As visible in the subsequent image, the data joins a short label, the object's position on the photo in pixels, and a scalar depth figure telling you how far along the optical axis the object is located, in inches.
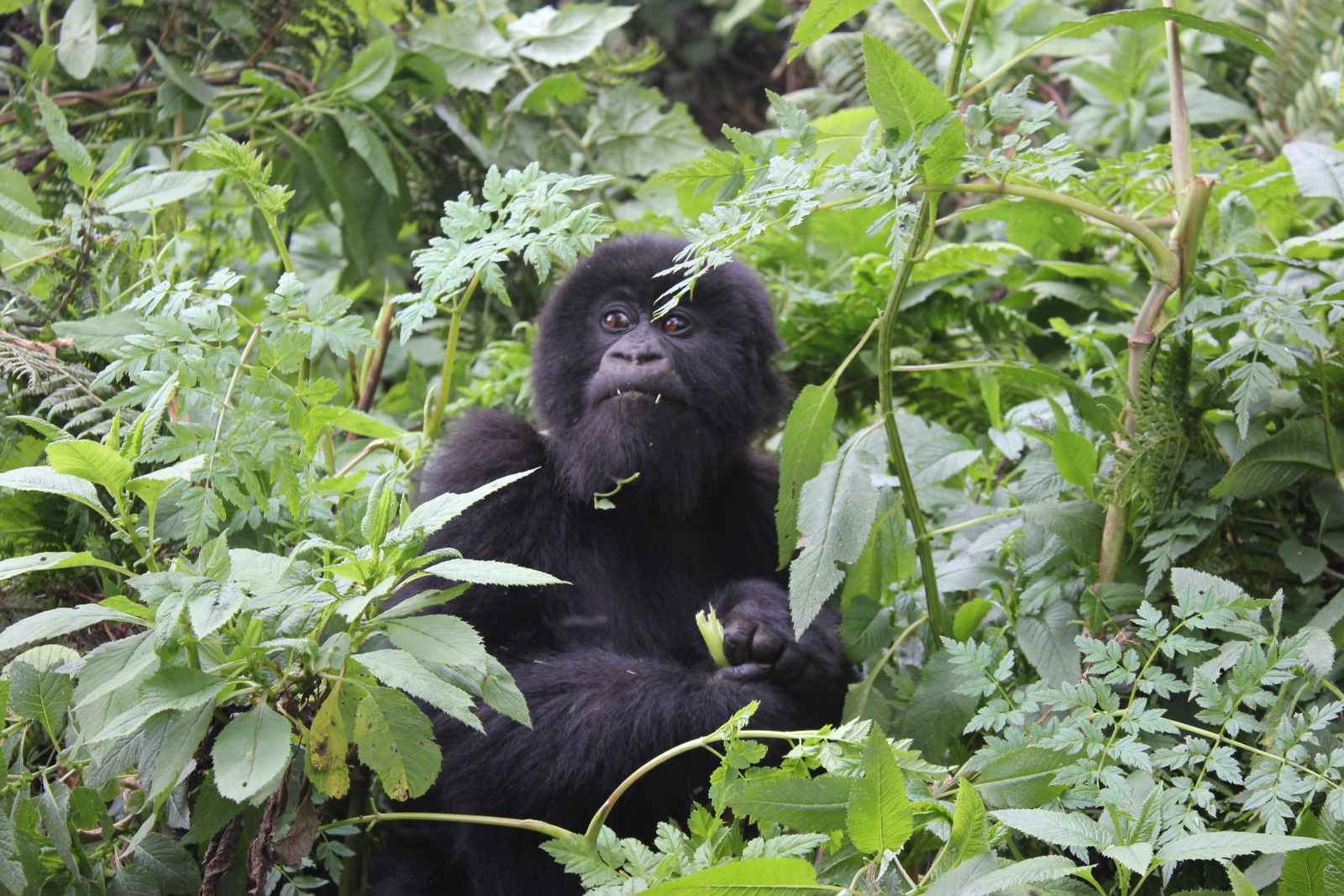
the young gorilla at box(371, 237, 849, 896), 212.4
